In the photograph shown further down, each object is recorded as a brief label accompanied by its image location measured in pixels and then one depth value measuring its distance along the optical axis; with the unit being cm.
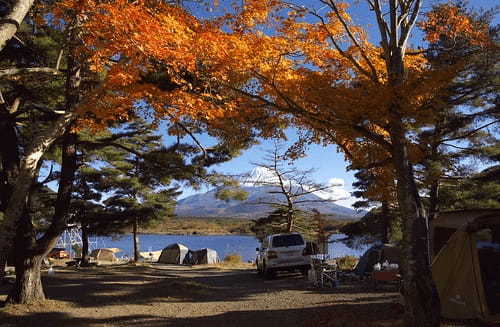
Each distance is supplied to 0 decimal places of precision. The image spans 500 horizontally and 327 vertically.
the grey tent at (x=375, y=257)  1304
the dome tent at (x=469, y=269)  649
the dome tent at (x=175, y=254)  3250
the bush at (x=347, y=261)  1942
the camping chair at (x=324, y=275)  1216
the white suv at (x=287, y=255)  1529
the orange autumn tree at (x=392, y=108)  648
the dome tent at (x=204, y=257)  3105
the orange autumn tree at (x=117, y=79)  901
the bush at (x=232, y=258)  3027
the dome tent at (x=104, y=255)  3959
